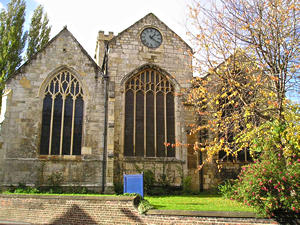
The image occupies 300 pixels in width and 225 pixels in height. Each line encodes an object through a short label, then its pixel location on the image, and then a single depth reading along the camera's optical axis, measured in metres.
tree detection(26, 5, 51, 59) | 23.02
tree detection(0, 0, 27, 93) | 20.59
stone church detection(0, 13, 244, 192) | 16.36
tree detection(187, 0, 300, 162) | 11.62
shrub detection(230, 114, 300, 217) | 10.31
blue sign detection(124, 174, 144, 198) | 13.90
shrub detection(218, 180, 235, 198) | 15.54
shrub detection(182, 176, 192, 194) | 17.04
